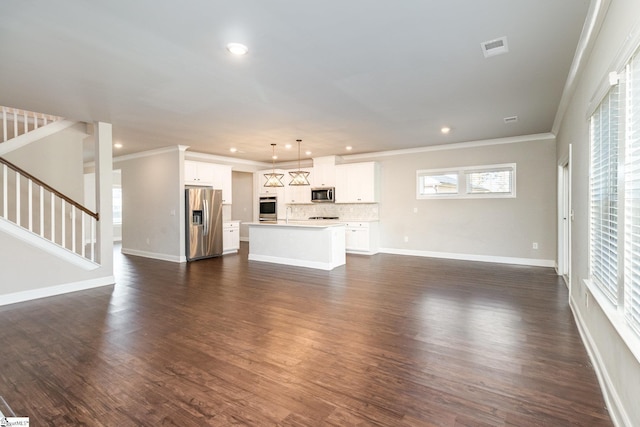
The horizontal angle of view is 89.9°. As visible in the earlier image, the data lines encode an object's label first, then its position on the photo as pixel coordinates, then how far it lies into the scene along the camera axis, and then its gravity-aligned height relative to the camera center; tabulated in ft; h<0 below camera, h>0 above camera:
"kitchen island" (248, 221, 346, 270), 20.01 -2.30
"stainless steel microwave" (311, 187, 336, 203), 27.27 +1.23
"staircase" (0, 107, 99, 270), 14.38 +0.45
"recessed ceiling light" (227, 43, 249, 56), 8.61 +4.41
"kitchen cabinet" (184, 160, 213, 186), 24.13 +2.84
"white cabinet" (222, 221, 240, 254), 26.55 -2.30
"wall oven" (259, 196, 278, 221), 30.94 +0.11
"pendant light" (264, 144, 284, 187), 20.30 +1.88
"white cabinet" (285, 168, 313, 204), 29.12 +1.43
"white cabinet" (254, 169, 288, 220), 30.58 +1.73
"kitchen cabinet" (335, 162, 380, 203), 25.59 +2.15
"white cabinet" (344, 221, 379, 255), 25.21 -2.30
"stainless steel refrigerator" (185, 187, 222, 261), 23.35 -0.94
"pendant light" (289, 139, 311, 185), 20.52 +2.06
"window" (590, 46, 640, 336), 5.44 +0.27
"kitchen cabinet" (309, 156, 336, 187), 27.37 +3.18
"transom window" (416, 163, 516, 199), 21.40 +1.87
